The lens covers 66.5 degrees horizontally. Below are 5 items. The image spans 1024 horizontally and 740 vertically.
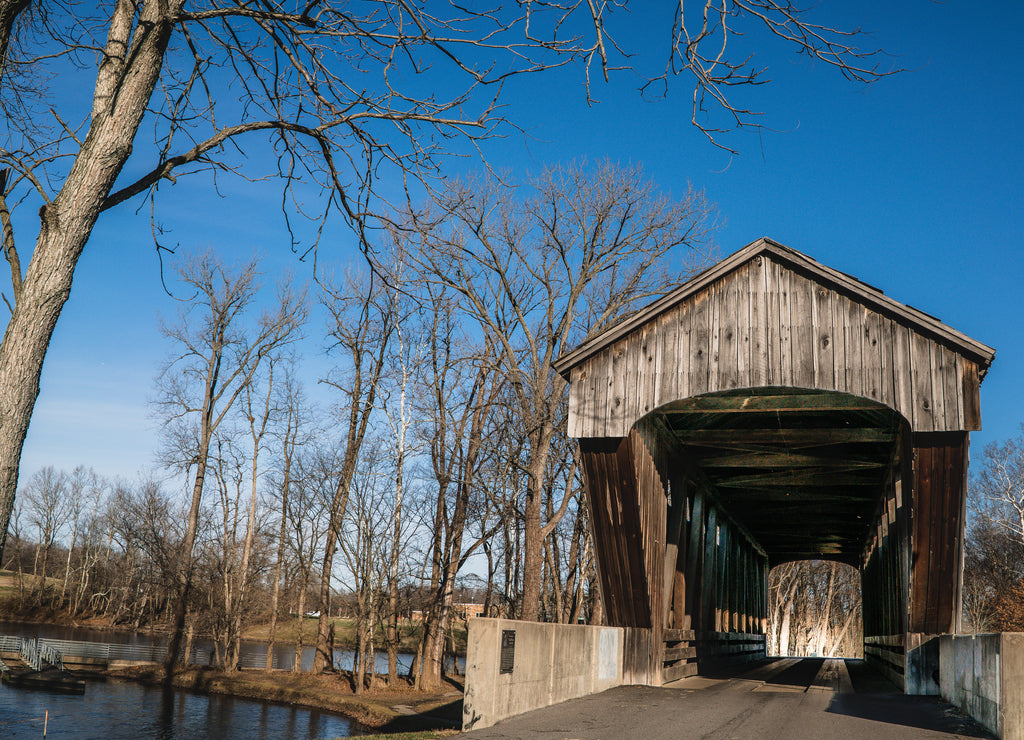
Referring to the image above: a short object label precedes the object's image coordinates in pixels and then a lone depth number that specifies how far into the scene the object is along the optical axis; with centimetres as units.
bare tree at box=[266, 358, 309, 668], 2706
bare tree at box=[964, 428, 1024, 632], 3328
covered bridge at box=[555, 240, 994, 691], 886
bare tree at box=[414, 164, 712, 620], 1898
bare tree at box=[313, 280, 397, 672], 2377
